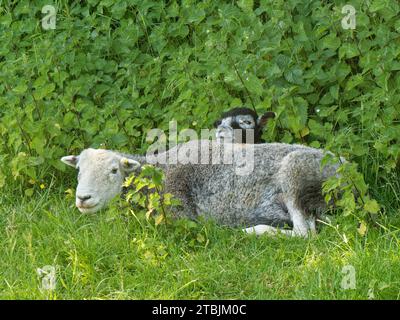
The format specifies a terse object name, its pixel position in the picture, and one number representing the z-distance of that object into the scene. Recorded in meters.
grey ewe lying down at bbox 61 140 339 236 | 15.77
